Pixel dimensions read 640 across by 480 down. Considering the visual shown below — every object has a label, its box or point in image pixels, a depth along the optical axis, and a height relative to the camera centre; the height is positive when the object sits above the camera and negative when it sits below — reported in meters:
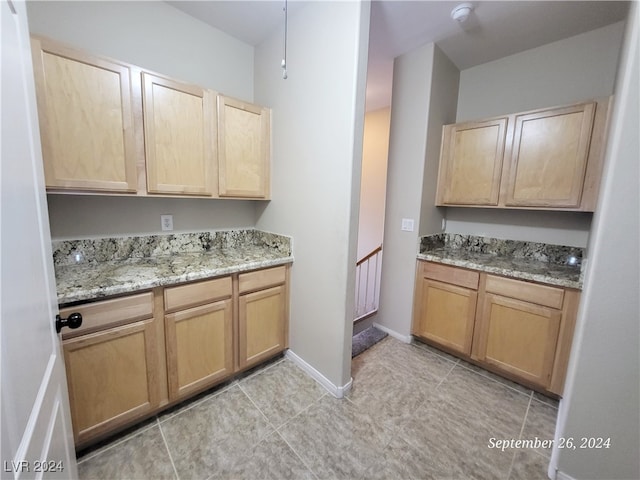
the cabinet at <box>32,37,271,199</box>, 1.29 +0.43
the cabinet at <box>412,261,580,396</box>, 1.71 -0.83
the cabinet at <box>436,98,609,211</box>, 1.73 +0.44
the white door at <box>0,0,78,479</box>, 0.46 -0.22
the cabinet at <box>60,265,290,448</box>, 1.27 -0.85
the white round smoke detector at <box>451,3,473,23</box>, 1.67 +1.35
